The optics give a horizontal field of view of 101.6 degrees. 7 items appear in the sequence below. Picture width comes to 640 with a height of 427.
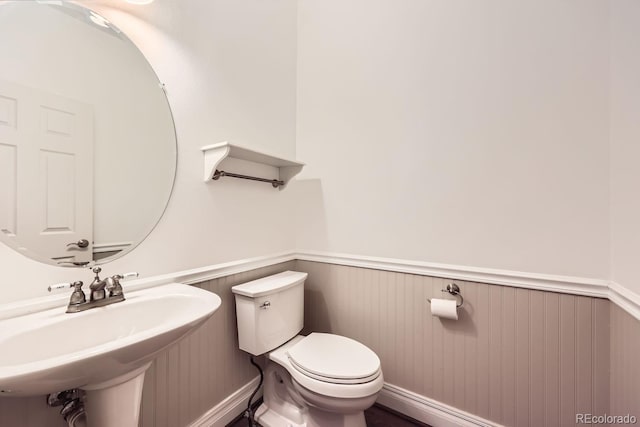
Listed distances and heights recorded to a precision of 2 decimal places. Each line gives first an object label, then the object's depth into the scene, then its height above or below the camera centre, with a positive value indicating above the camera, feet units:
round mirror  2.61 +0.89
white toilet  3.67 -2.29
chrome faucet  2.74 -0.89
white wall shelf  4.11 +0.92
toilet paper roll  4.20 -1.55
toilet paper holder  4.34 -1.30
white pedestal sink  1.85 -1.18
